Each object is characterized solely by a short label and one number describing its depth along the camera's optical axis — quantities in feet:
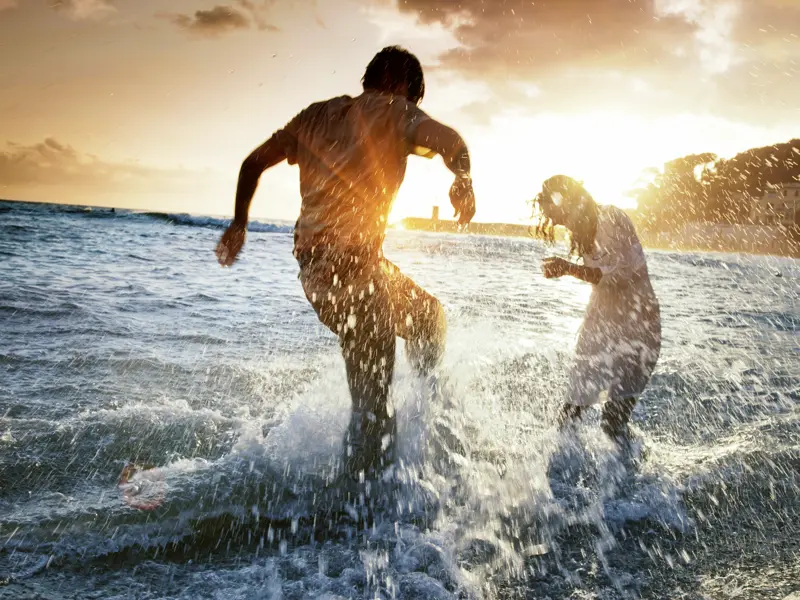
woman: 12.36
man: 8.55
